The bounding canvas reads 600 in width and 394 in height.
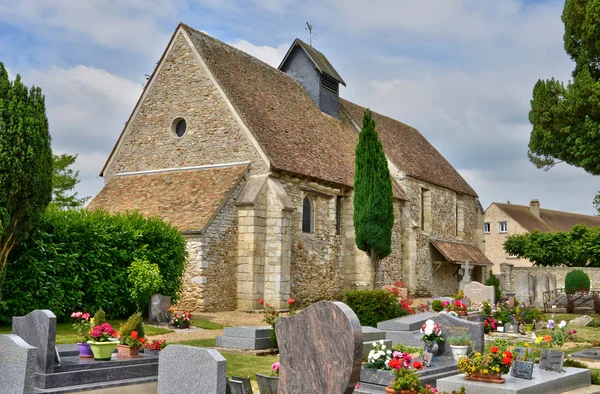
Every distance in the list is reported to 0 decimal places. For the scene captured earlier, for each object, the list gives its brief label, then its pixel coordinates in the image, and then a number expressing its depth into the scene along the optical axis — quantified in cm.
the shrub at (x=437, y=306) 1752
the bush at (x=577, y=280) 2923
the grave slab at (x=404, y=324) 1425
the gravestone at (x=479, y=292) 2070
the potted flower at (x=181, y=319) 1622
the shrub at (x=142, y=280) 1692
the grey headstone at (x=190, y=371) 680
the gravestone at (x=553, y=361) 991
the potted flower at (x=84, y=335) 920
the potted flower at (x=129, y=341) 922
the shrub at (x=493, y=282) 2680
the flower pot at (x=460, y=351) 1106
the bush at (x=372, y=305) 1708
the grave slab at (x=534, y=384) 857
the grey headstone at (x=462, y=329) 1175
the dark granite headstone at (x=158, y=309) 1695
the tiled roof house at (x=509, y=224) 5147
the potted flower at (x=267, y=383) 798
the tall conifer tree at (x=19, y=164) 1427
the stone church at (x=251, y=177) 2077
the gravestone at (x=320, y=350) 630
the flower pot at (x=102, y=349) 896
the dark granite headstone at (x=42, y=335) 817
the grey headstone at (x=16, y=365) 749
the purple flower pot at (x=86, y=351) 919
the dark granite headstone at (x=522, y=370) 934
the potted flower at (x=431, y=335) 1136
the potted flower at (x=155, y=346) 947
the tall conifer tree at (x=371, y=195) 2314
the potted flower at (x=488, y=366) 889
